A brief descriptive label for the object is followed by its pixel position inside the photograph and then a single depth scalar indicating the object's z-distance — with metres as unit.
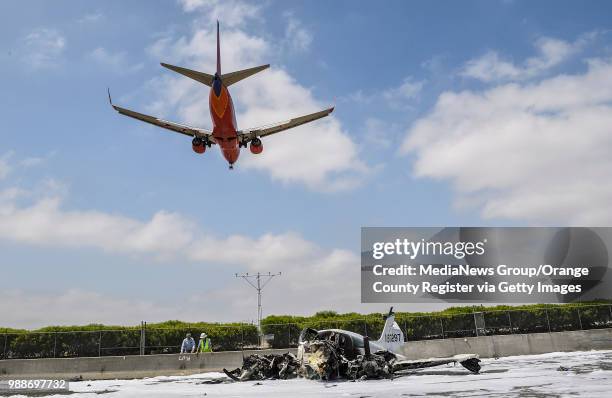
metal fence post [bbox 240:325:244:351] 30.31
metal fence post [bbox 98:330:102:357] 28.30
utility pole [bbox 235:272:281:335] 54.96
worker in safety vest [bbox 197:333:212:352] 26.48
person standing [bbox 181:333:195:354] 26.00
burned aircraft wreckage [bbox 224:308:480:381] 17.03
